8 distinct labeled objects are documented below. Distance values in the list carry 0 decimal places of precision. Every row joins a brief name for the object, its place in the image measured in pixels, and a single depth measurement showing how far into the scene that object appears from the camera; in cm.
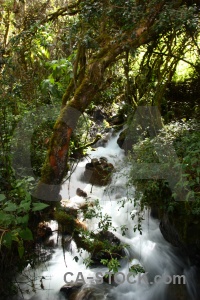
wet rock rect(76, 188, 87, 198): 654
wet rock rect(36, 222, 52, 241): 479
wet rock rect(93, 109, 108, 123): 887
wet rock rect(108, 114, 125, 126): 862
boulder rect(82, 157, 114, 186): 699
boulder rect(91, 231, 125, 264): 406
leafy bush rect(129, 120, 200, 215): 367
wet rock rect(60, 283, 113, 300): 446
